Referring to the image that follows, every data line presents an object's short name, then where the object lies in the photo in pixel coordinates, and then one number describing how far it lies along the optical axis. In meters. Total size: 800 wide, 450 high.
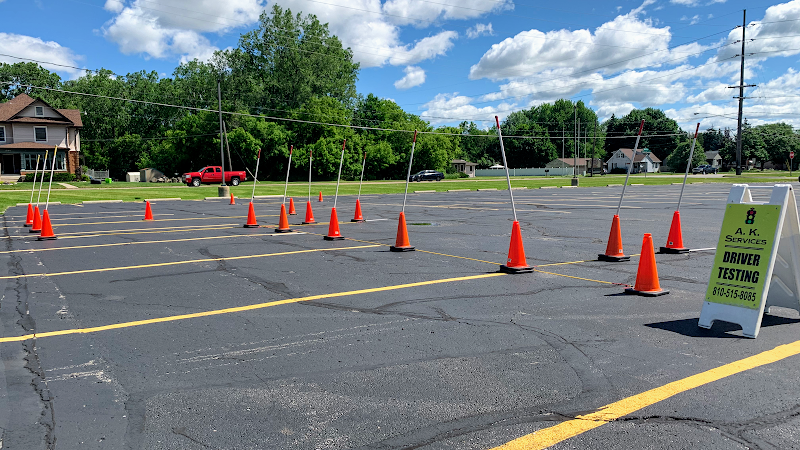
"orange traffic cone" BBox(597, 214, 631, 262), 9.51
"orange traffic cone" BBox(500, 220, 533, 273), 8.54
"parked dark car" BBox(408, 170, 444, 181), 70.18
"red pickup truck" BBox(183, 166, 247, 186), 52.12
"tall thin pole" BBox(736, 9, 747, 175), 66.06
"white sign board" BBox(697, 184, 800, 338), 5.44
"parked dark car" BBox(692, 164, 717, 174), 98.77
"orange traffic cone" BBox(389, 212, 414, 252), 10.82
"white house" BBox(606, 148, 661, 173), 123.71
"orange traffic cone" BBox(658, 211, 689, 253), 10.35
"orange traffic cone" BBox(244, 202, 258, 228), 15.49
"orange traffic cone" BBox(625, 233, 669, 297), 7.03
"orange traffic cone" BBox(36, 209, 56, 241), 13.17
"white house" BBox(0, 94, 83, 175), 57.00
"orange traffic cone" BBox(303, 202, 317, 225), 16.16
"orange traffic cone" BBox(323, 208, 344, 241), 12.68
